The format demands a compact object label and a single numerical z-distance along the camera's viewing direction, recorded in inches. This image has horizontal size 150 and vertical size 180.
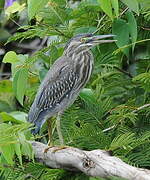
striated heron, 264.8
